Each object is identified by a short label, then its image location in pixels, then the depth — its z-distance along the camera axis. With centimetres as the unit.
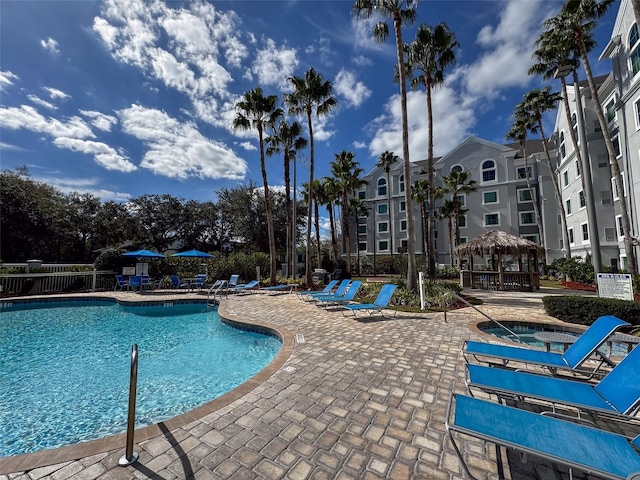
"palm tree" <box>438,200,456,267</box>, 2895
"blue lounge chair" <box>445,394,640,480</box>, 169
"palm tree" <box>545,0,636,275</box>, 1445
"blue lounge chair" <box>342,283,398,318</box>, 826
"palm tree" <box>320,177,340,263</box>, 2495
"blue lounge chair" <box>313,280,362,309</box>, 1008
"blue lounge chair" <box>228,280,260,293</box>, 1534
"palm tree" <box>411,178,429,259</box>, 2886
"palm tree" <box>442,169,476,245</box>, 2691
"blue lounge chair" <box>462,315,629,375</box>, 352
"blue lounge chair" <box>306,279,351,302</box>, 1116
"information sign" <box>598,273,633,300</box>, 746
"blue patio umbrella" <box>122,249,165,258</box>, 1636
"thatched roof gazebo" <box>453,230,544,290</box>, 1617
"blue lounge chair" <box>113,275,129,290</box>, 1694
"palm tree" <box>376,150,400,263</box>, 3123
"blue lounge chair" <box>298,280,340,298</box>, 1316
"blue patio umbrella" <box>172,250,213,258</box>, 1689
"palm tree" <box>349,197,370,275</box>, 3170
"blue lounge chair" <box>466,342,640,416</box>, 240
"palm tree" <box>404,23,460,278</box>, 1466
